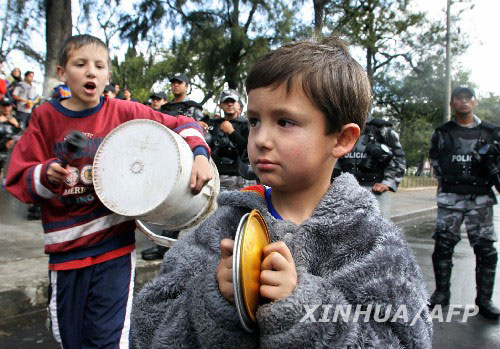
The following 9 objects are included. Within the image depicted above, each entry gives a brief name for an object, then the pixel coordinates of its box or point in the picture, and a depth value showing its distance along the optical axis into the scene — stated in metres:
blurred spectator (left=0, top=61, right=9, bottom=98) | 5.35
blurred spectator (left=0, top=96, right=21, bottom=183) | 7.36
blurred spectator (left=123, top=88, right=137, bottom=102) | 8.95
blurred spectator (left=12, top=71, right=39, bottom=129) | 9.78
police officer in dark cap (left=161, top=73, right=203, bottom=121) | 5.88
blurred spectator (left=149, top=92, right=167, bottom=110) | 7.58
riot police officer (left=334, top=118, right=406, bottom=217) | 5.18
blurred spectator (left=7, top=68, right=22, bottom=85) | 10.40
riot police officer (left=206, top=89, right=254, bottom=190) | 5.58
